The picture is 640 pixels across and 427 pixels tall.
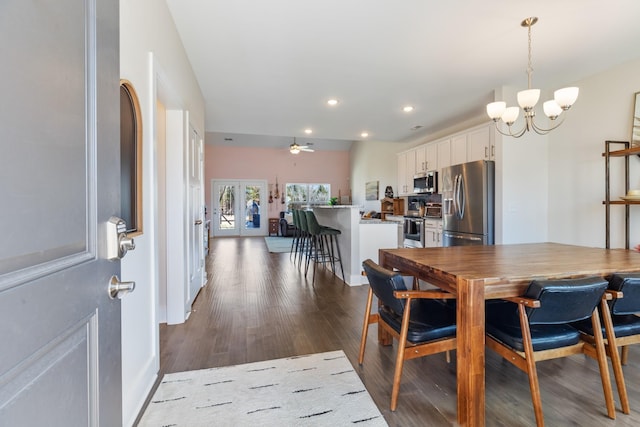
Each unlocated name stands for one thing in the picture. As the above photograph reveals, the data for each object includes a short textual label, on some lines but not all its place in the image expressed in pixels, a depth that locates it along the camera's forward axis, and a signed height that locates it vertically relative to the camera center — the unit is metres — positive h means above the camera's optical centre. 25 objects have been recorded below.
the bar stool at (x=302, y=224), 4.97 -0.21
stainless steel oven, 5.65 -0.41
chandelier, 2.21 +0.85
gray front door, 0.48 +0.01
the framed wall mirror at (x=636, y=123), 3.00 +0.88
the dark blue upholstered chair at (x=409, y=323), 1.60 -0.64
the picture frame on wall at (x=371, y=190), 8.87 +0.64
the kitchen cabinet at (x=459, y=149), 4.68 +0.99
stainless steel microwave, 5.41 +0.54
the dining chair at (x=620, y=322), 1.55 -0.65
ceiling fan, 8.02 +1.72
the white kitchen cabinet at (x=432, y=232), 5.10 -0.39
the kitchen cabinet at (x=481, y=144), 4.14 +0.96
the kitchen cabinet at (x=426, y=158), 5.50 +1.02
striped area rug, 1.53 -1.06
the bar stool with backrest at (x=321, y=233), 4.35 -0.32
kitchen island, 4.10 -0.40
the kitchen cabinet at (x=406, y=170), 6.25 +0.88
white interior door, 3.14 -0.06
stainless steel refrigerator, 3.94 +0.10
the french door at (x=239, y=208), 10.30 +0.14
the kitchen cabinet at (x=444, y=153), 5.10 +1.00
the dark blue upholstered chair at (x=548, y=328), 1.41 -0.64
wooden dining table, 1.47 -0.35
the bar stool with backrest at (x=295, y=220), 5.58 -0.17
